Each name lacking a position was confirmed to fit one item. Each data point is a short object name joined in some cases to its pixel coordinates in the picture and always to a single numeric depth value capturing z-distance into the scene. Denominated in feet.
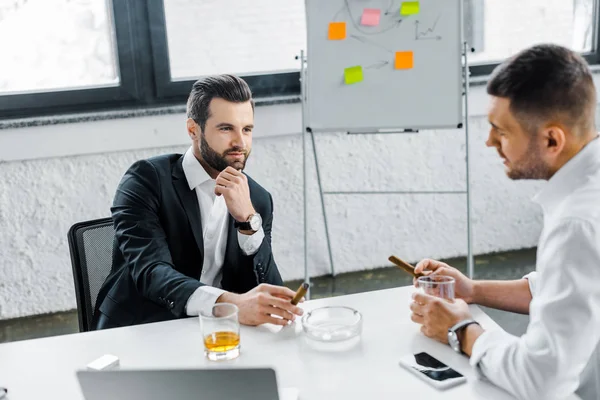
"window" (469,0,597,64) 11.83
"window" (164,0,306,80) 10.62
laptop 2.97
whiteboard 9.58
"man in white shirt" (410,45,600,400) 3.63
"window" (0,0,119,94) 10.07
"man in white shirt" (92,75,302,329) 5.82
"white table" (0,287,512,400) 3.88
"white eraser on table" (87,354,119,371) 4.09
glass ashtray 4.43
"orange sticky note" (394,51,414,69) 9.61
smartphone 3.88
